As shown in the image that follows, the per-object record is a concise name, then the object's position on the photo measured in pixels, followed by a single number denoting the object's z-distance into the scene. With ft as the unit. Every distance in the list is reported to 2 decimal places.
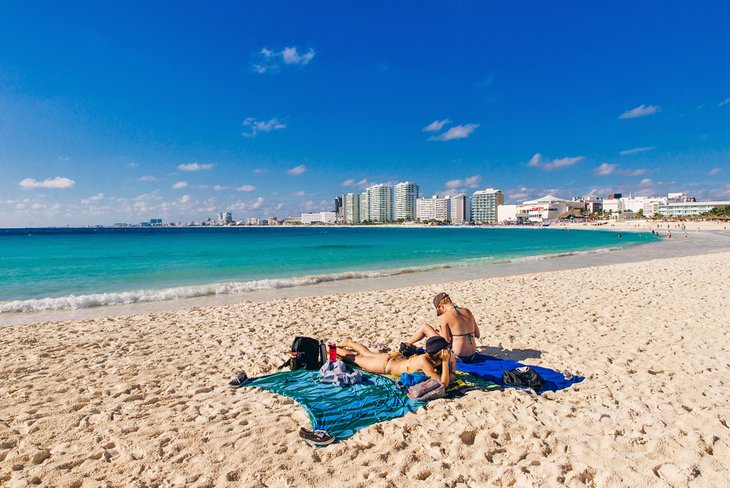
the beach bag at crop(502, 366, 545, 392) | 14.71
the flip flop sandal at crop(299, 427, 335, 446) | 11.26
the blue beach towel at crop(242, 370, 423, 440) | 12.34
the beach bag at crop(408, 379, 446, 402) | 13.75
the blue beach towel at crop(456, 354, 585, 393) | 15.26
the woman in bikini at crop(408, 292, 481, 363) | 17.75
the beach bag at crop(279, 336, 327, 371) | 17.16
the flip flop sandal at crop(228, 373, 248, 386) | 15.99
